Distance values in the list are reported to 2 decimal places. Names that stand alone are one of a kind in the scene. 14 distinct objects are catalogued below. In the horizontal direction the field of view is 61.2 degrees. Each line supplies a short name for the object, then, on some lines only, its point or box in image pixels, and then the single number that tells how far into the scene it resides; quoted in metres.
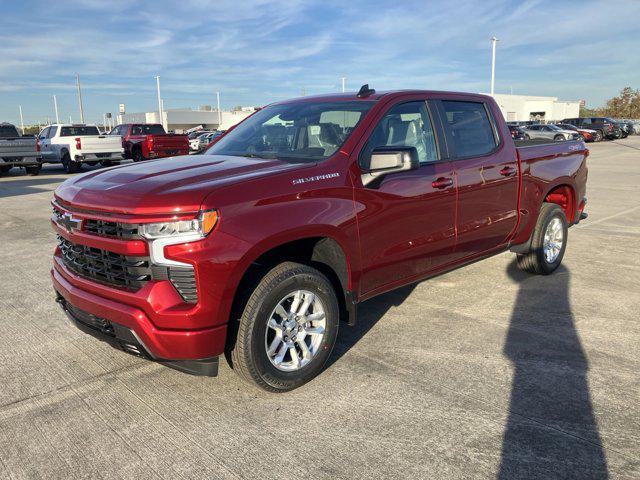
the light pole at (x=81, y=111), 61.41
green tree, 77.33
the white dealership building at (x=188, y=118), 87.69
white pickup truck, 19.91
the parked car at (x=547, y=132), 35.09
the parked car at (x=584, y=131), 39.00
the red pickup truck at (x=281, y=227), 2.95
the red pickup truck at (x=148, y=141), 21.93
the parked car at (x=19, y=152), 18.55
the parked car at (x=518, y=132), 34.00
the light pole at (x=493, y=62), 48.00
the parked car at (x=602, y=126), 41.56
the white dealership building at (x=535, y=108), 76.12
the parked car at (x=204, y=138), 36.22
